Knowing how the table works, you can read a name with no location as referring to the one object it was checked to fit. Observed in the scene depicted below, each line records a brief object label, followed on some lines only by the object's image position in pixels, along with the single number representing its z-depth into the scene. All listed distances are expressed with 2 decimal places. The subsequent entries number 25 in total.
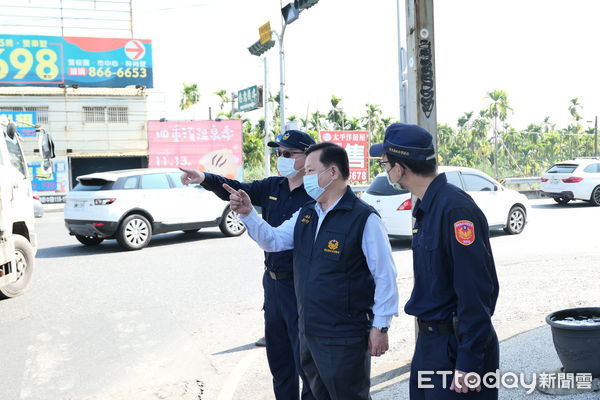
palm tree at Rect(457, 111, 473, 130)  67.29
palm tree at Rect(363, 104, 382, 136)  52.93
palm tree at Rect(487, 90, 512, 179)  49.53
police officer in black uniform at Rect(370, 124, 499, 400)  2.25
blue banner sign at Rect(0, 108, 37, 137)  30.30
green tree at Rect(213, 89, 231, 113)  46.31
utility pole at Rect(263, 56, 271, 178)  22.83
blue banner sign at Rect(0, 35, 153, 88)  31.84
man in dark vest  2.79
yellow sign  18.08
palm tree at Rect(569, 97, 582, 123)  69.25
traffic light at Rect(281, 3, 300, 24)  13.66
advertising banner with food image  30.61
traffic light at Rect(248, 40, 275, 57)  18.58
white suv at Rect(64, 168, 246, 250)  11.47
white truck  6.96
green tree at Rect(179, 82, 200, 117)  48.47
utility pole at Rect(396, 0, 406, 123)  13.48
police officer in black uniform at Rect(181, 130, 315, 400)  3.65
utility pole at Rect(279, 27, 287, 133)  17.47
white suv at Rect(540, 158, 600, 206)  18.52
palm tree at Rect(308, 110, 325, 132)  48.19
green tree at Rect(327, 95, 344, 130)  51.75
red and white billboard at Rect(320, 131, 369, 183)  21.01
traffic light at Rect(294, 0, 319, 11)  11.83
